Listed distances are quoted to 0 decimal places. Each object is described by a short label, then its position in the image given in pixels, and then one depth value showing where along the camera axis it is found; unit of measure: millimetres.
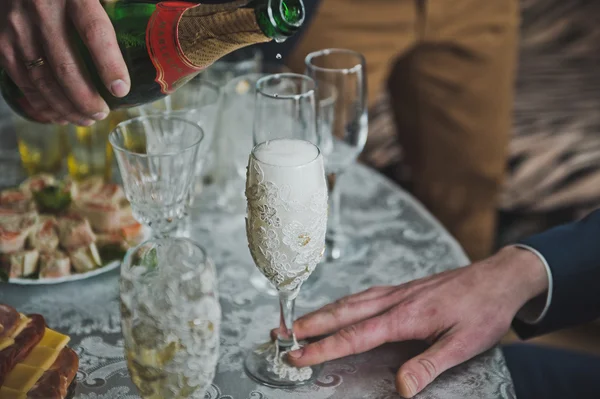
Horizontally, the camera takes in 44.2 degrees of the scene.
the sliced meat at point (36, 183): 1021
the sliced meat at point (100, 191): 985
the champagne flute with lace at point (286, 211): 680
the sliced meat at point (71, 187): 997
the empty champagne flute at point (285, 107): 874
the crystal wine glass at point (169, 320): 582
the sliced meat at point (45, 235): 910
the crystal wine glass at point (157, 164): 805
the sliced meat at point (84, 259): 895
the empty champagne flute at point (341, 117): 963
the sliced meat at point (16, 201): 979
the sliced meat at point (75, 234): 910
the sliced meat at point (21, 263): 879
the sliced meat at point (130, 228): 942
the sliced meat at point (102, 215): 944
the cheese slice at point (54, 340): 718
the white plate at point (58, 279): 874
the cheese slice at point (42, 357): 693
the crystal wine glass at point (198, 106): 956
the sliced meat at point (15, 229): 894
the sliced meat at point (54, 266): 881
